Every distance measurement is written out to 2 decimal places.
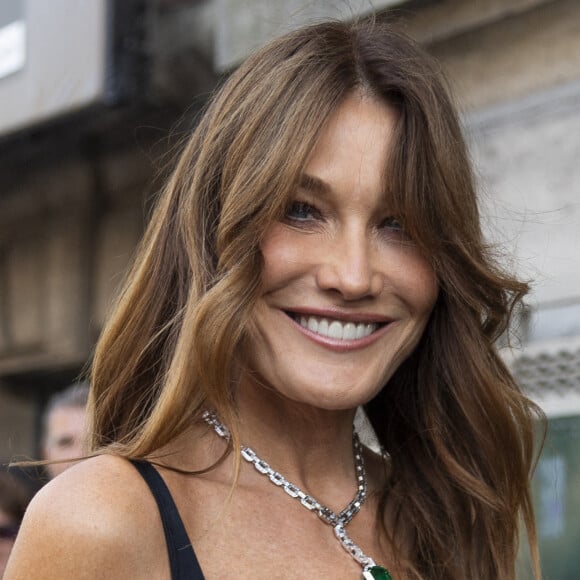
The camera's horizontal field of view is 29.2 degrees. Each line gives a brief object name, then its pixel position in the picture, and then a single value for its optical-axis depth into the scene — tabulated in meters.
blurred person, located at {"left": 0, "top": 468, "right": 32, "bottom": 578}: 3.68
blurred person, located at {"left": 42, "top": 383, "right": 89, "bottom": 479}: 4.20
